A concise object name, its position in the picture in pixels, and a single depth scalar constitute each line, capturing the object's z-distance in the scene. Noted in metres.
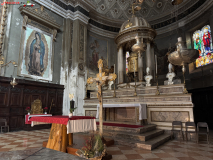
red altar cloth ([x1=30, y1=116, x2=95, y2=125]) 3.60
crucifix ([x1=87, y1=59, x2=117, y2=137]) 4.25
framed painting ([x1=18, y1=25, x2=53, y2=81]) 8.74
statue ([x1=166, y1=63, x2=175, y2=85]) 7.40
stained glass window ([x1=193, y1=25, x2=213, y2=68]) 9.85
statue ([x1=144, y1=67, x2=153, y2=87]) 8.15
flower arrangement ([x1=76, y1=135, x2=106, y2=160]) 3.17
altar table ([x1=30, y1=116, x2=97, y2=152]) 3.65
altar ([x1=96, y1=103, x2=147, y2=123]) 6.37
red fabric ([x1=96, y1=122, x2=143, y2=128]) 5.90
